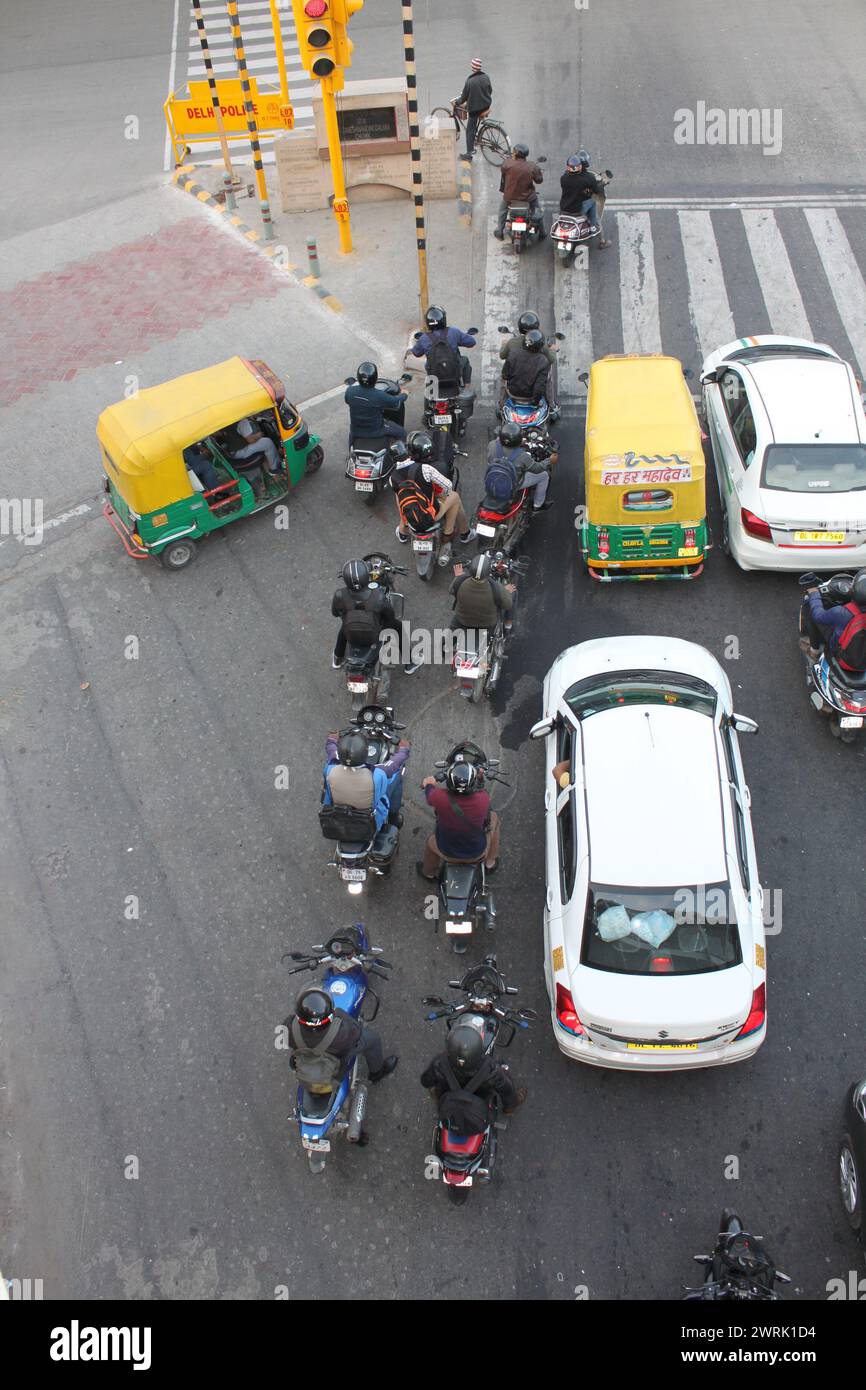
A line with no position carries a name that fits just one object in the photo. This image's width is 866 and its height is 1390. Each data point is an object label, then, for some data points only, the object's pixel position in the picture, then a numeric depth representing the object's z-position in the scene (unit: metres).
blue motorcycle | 7.30
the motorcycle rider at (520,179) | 15.86
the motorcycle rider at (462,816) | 8.14
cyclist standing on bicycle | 17.72
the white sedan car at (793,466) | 10.80
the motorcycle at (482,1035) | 7.16
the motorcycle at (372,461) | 12.35
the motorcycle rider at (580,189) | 15.44
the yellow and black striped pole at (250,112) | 15.71
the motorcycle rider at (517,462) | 11.28
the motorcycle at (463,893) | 8.45
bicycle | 18.36
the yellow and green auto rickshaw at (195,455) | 11.30
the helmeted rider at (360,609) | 10.02
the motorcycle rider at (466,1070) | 6.86
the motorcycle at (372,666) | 10.29
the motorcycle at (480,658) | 10.27
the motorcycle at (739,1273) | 6.59
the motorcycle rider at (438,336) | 12.87
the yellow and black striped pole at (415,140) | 12.38
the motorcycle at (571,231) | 15.95
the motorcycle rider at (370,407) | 12.16
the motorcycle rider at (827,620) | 9.34
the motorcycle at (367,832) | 8.59
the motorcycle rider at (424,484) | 11.16
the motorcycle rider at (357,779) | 8.39
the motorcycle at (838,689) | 9.64
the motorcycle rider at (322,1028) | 7.08
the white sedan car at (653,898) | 7.49
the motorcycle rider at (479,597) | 10.06
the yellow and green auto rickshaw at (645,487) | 10.84
